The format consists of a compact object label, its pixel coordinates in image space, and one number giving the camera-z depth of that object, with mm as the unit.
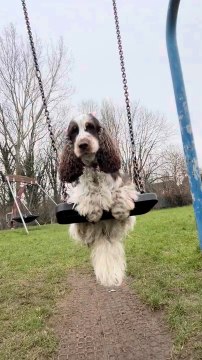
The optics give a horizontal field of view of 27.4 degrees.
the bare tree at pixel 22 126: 14914
